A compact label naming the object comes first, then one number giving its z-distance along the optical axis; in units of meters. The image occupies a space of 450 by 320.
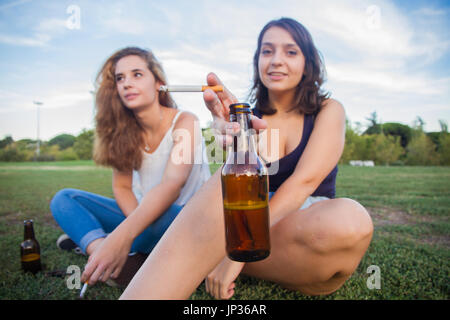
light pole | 27.40
